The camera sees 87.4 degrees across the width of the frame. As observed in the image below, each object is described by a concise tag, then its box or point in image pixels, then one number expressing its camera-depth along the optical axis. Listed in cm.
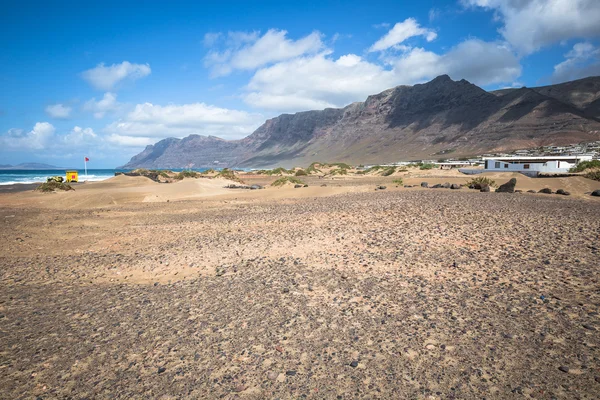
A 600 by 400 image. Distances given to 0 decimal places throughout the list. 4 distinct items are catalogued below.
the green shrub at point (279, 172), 5972
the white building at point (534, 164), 3453
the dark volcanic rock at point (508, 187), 1855
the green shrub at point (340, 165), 6040
